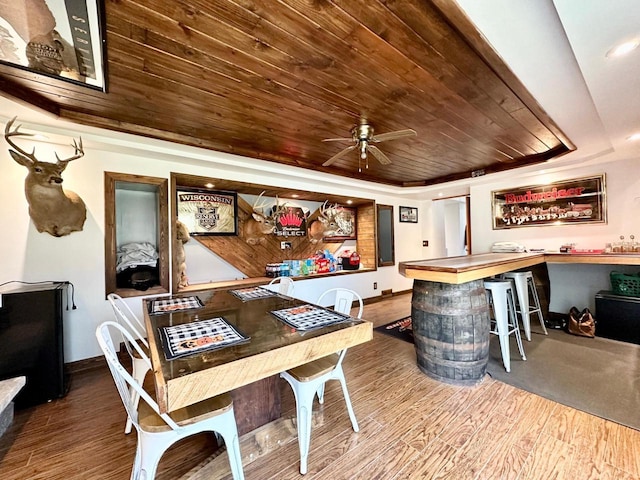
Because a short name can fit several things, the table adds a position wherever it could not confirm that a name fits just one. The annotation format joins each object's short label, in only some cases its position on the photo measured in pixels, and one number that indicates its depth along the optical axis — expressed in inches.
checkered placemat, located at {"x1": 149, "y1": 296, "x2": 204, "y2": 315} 73.0
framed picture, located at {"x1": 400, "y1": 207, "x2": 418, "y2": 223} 235.8
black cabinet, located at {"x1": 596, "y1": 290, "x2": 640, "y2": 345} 117.4
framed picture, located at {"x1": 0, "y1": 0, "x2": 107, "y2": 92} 50.3
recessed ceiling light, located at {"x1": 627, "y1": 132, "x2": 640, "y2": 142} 103.1
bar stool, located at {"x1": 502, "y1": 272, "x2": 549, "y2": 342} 119.8
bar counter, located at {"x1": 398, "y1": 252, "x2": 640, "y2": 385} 86.0
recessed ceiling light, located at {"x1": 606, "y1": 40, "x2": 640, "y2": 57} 54.1
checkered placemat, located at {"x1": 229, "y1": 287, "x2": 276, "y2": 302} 87.8
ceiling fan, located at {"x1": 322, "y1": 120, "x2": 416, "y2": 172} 102.4
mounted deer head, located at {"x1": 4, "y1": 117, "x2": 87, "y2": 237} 87.4
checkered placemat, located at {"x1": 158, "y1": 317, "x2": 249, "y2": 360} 43.8
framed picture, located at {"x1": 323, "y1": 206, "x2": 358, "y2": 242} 198.2
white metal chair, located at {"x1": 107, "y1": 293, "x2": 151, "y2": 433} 67.0
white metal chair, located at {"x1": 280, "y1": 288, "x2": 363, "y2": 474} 57.1
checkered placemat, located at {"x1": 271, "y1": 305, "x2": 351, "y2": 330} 56.7
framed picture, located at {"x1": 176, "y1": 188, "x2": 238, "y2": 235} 143.3
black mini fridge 78.1
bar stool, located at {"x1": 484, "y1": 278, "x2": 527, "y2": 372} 97.3
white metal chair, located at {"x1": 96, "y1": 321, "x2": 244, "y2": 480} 43.7
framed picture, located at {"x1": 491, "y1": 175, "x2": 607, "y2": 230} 145.3
